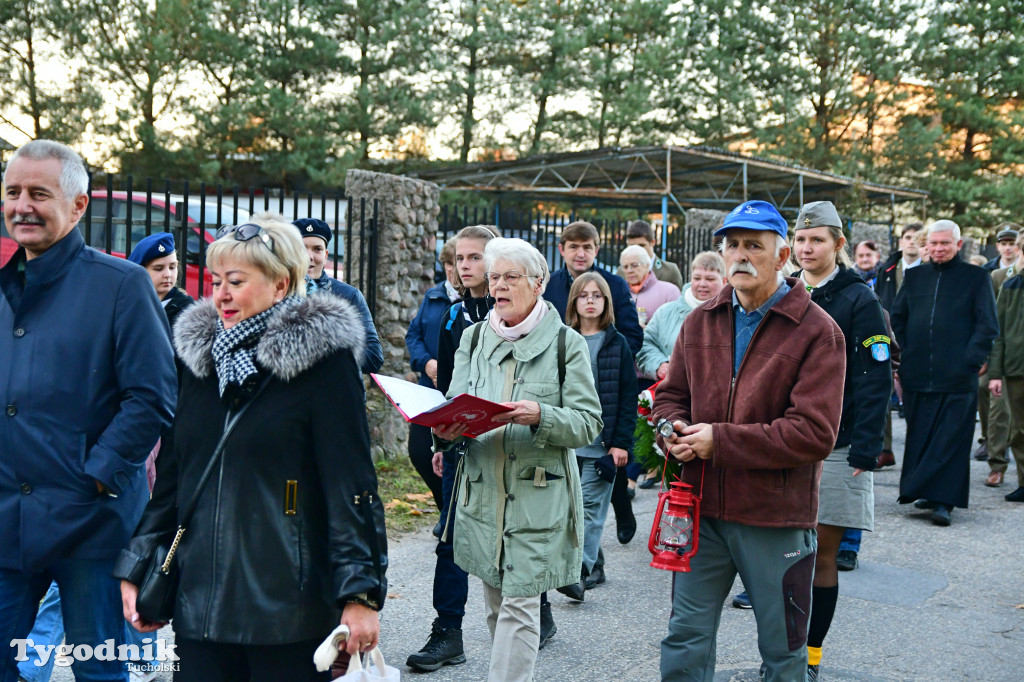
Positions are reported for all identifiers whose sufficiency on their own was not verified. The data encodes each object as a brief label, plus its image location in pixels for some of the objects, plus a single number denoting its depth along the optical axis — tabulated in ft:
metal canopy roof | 63.00
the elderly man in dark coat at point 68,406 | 9.77
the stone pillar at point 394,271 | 27.84
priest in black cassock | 24.34
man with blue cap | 10.65
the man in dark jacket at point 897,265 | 34.71
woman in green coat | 11.96
